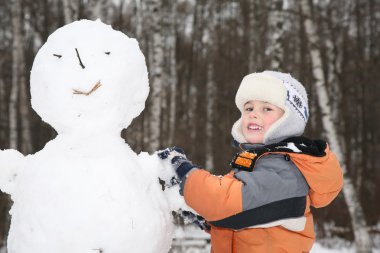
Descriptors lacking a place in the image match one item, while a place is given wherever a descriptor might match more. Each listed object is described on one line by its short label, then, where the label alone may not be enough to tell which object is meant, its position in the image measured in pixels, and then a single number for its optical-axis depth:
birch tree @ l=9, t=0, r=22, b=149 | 8.91
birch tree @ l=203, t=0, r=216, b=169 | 15.00
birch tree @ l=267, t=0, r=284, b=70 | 6.66
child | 1.97
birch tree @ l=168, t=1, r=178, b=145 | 12.89
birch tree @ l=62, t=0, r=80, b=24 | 7.55
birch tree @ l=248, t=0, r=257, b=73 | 12.67
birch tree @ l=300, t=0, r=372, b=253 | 6.46
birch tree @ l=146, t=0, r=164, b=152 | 6.72
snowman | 1.93
